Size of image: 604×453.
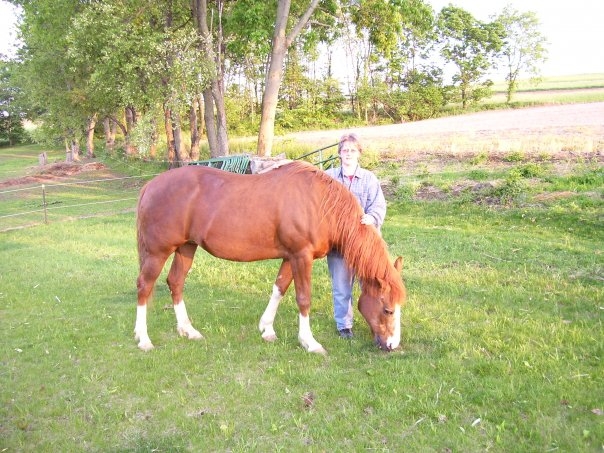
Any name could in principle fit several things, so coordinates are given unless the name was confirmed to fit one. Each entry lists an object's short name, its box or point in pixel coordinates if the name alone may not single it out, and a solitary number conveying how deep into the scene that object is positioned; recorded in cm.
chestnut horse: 455
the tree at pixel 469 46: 4531
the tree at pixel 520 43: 4616
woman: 490
